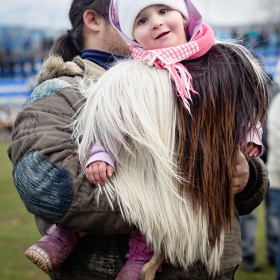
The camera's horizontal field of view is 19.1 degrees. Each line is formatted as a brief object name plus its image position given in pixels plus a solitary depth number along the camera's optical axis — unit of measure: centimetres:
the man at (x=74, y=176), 182
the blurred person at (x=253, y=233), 413
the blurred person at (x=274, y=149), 338
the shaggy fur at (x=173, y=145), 182
